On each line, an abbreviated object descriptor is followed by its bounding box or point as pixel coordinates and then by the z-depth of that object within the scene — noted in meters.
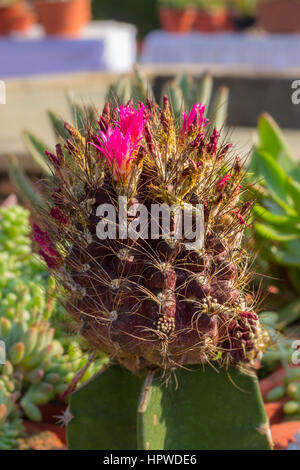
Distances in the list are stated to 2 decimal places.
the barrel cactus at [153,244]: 0.84
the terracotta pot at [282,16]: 6.49
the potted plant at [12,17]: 6.07
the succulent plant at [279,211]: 1.49
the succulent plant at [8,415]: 1.15
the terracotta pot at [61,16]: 5.81
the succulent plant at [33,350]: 1.22
